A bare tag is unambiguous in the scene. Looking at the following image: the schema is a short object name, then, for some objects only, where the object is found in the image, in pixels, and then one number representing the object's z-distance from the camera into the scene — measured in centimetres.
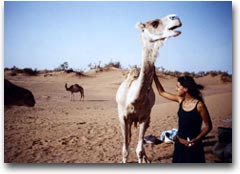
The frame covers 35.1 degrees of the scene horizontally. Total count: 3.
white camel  284
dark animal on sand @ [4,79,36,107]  301
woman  293
